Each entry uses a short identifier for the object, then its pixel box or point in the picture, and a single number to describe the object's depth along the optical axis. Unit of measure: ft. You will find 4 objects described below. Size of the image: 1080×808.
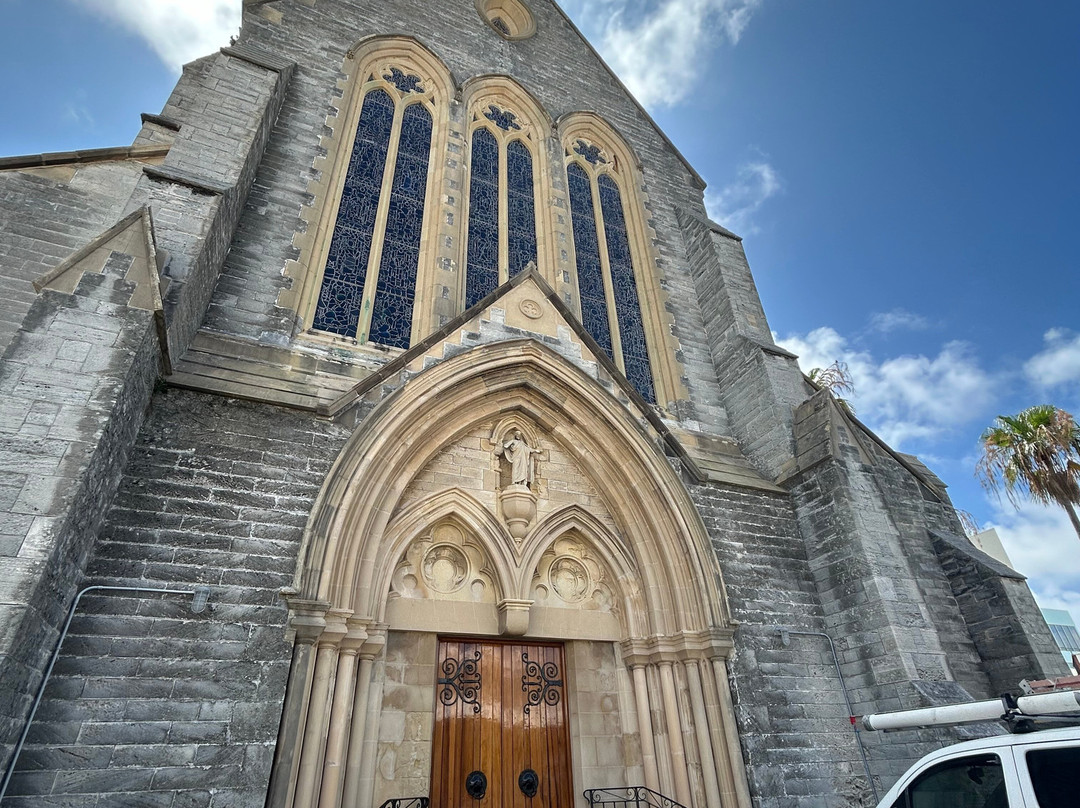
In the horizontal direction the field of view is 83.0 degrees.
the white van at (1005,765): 9.64
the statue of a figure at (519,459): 22.70
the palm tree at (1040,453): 40.01
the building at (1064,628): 129.80
